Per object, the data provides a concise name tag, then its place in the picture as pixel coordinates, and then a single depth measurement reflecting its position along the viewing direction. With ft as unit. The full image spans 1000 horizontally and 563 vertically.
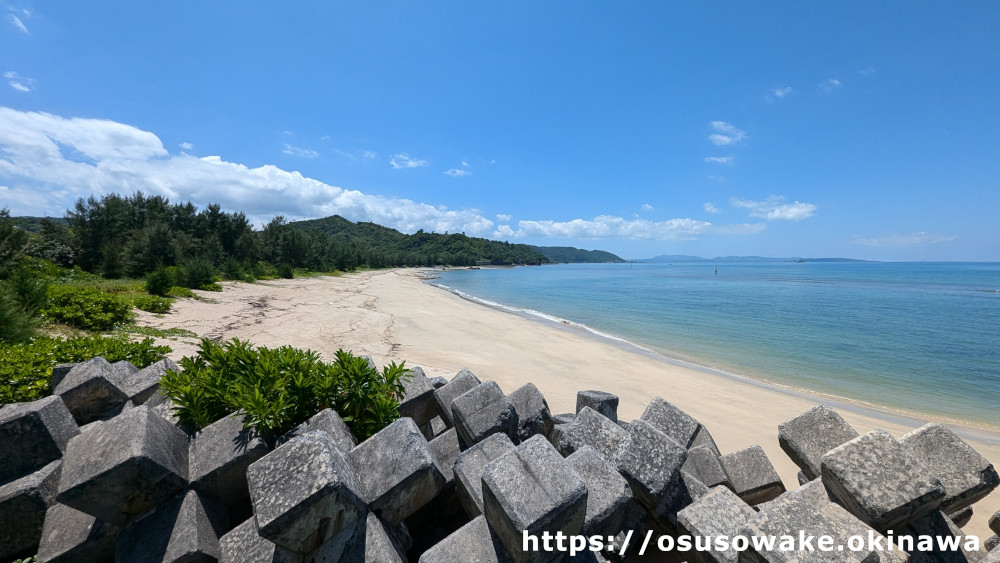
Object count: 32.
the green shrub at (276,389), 9.86
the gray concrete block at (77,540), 8.42
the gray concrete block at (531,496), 7.31
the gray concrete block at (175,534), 7.87
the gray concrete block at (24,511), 8.91
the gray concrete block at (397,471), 8.51
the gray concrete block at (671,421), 14.23
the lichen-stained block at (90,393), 11.89
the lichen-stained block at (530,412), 13.42
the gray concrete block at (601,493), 8.85
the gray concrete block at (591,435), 11.72
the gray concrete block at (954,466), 9.92
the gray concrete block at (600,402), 16.96
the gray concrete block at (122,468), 7.68
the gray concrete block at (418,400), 13.96
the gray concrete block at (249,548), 7.74
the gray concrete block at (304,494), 6.97
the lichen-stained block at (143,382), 12.60
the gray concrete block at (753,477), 12.78
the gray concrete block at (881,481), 8.59
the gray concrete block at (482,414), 11.51
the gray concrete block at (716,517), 8.88
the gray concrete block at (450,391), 13.38
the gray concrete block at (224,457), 8.94
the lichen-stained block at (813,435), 12.00
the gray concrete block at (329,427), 9.62
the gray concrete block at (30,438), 9.39
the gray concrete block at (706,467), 12.20
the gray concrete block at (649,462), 10.42
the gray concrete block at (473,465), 9.52
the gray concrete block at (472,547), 8.09
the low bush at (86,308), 32.81
